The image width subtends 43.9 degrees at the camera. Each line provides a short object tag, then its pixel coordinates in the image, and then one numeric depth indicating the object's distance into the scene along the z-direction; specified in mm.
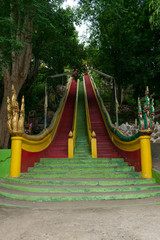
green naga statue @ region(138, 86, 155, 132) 5793
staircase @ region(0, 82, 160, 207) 4676
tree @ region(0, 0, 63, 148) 7625
